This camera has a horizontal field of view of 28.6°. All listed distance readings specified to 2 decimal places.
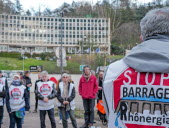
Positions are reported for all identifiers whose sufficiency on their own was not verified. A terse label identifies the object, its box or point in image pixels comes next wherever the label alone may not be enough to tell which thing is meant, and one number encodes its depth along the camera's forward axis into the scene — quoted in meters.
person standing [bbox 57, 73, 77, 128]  9.69
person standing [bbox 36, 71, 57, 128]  9.38
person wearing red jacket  10.57
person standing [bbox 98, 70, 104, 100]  11.72
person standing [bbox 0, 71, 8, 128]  10.18
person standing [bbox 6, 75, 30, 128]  8.85
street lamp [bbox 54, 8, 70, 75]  17.81
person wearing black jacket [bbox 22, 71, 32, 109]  14.39
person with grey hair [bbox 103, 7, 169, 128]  2.01
